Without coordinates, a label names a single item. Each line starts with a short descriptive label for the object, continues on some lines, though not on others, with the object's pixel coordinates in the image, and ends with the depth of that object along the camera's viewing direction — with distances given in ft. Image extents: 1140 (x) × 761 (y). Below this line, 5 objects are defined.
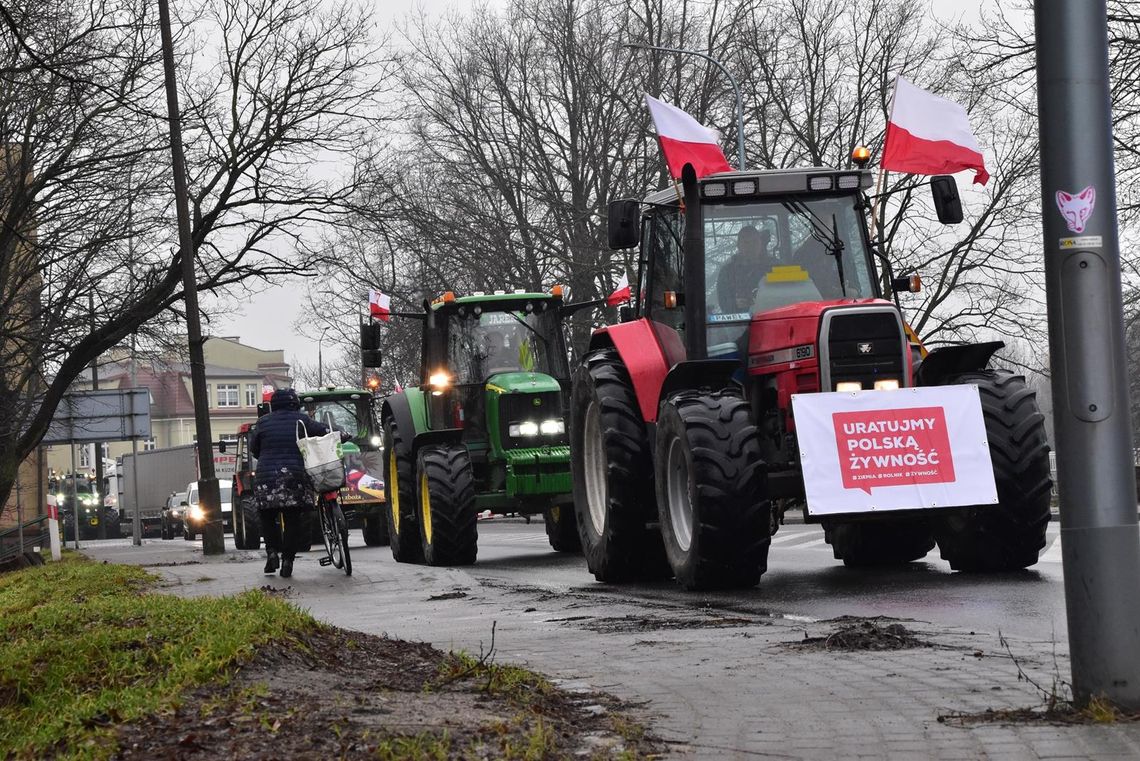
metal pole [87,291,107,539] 219.59
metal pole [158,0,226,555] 86.48
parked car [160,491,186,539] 195.72
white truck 203.31
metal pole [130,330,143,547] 149.23
